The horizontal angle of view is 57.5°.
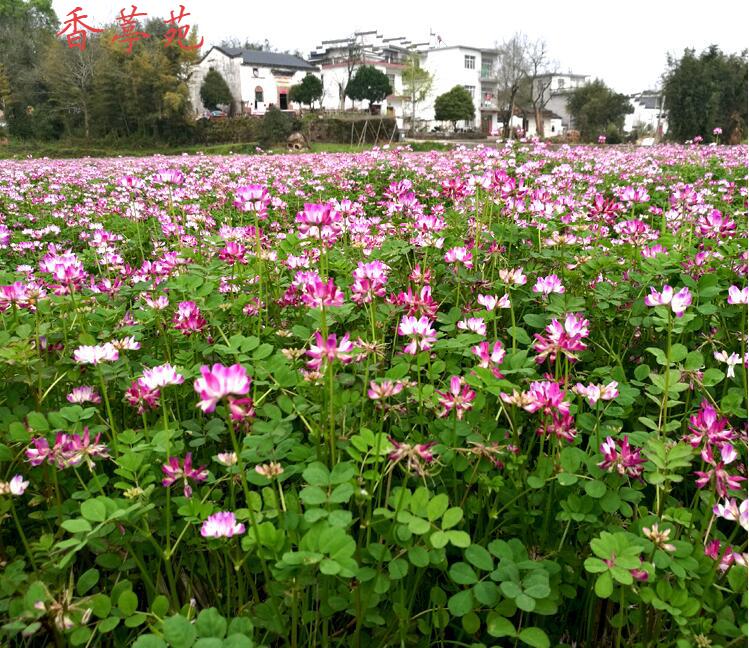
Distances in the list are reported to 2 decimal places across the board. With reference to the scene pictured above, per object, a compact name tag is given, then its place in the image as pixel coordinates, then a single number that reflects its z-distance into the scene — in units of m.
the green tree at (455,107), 45.92
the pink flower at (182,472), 0.38
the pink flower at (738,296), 0.45
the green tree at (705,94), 20.90
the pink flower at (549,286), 0.55
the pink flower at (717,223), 0.61
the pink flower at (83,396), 0.45
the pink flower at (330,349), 0.36
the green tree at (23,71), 32.53
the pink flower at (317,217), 0.39
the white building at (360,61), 50.82
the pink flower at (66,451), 0.38
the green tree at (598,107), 38.55
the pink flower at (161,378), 0.37
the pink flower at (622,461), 0.38
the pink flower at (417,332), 0.42
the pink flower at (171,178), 0.80
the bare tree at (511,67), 49.48
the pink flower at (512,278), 0.51
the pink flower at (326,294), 0.38
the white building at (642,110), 54.74
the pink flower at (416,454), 0.34
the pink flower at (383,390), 0.38
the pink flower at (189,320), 0.54
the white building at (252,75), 45.73
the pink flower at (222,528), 0.35
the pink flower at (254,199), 0.54
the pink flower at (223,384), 0.29
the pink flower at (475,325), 0.49
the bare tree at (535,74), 48.83
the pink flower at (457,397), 0.39
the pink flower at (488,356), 0.42
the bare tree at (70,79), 32.62
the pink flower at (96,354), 0.43
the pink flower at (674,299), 0.41
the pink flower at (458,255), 0.56
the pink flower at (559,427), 0.38
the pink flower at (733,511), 0.35
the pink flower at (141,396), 0.42
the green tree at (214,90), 40.34
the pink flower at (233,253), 0.64
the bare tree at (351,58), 48.55
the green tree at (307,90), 42.45
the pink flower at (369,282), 0.45
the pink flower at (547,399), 0.37
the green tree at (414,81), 48.13
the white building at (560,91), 54.12
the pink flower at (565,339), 0.39
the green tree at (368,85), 45.20
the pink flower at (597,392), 0.41
